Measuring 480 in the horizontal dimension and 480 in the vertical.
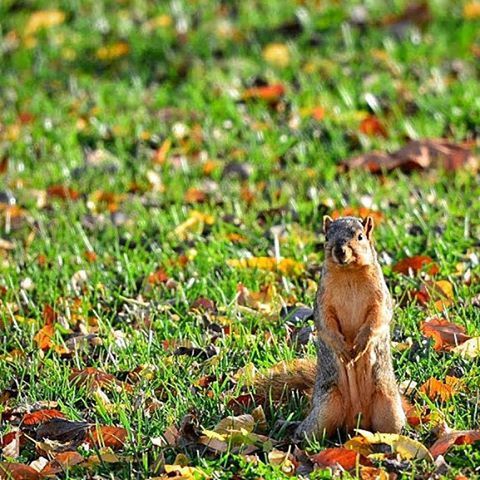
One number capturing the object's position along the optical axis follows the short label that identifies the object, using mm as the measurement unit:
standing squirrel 7676
